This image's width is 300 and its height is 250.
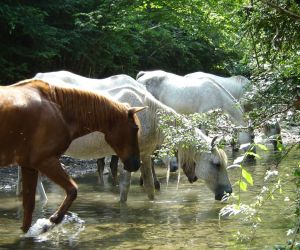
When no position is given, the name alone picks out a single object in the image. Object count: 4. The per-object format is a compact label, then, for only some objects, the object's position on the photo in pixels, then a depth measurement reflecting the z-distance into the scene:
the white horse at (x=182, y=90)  14.39
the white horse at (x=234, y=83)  18.09
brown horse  6.79
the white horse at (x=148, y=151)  9.35
